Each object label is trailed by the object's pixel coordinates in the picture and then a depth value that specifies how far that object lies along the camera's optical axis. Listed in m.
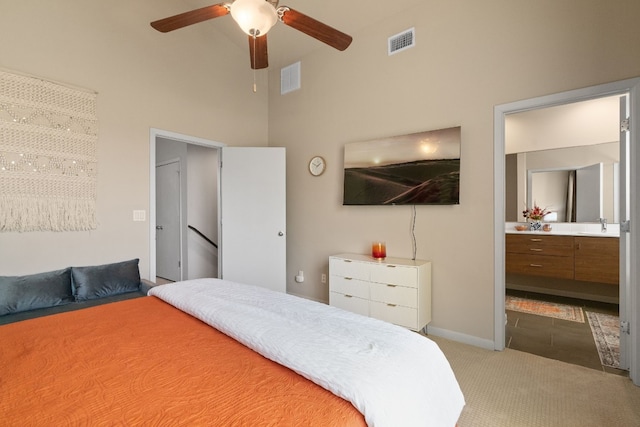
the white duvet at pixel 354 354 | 0.90
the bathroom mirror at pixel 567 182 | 3.79
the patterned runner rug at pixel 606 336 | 2.36
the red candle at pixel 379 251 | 3.04
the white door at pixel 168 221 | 4.75
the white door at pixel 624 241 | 2.10
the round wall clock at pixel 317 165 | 3.77
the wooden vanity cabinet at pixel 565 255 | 3.53
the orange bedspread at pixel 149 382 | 0.80
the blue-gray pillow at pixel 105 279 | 2.49
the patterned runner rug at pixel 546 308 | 3.34
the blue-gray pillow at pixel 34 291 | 2.15
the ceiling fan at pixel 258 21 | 1.63
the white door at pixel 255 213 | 3.82
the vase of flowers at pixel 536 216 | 4.24
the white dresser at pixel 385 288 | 2.67
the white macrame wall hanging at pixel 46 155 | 2.35
